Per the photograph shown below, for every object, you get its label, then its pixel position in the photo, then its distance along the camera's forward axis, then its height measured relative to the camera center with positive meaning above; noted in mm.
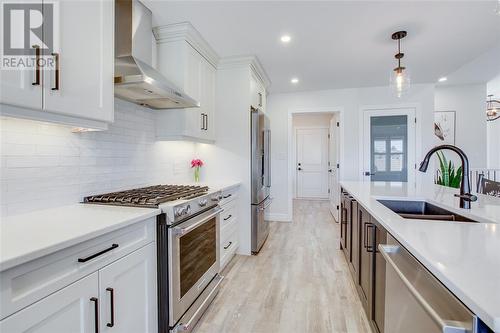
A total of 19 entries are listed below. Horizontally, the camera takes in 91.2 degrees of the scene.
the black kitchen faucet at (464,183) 1446 -114
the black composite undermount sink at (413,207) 1852 -344
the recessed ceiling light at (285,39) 2559 +1341
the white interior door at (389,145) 4383 +358
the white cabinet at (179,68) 2375 +959
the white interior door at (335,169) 4777 -93
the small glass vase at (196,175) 3096 -145
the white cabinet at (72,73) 1058 +466
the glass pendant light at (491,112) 5254 +1147
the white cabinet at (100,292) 834 -548
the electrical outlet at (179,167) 2781 -35
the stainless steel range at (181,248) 1522 -583
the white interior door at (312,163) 7387 +39
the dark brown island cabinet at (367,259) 1439 -689
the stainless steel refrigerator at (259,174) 3107 -138
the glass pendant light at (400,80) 2565 +900
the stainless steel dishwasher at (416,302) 647 -444
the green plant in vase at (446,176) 4169 -213
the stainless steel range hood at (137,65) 1668 +733
